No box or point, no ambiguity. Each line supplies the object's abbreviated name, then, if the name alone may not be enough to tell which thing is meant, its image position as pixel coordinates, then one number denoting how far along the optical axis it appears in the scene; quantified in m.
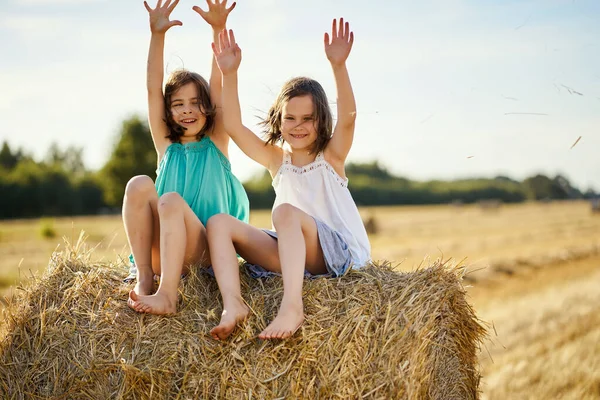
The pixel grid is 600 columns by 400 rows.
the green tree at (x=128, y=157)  33.91
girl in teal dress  3.15
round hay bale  2.72
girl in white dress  2.93
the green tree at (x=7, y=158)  47.43
